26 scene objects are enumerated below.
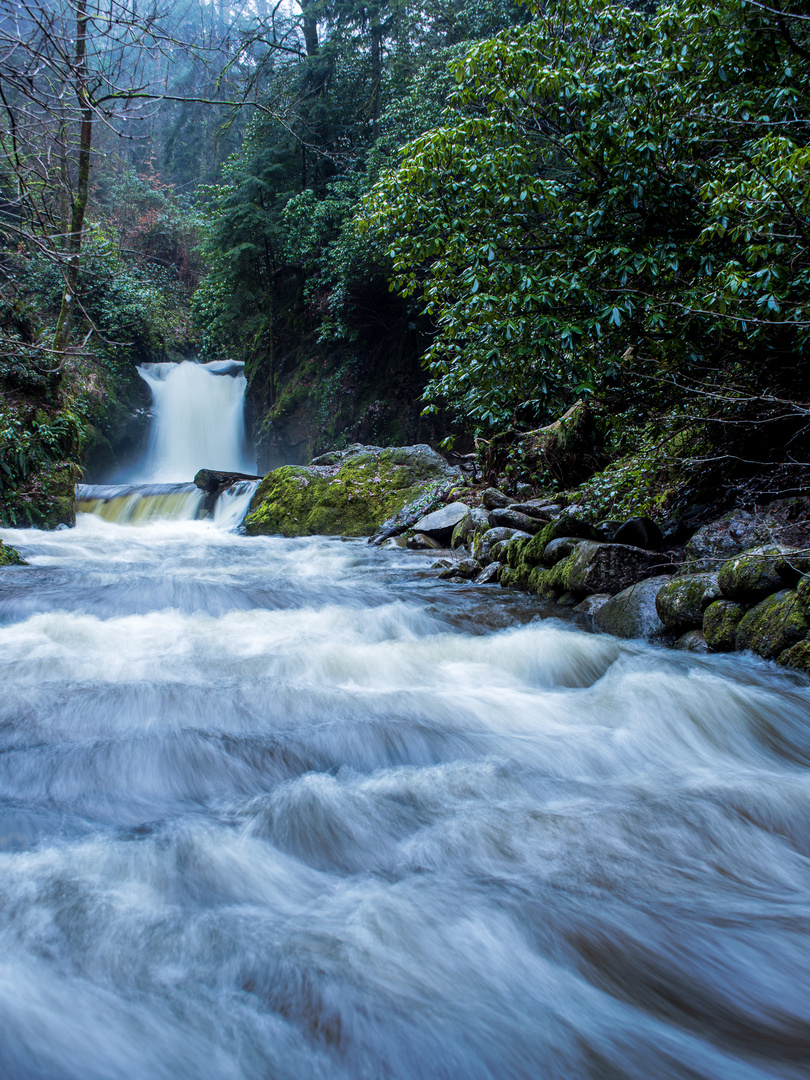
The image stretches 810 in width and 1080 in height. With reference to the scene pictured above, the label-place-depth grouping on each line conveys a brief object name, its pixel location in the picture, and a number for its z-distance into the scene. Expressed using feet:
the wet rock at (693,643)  14.19
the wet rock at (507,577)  21.65
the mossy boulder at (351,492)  36.88
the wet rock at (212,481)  46.29
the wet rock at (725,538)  15.44
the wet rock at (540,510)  24.98
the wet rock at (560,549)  19.94
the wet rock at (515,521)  24.38
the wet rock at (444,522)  30.68
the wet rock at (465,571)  23.45
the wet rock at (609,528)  19.49
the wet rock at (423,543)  30.40
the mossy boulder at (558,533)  20.42
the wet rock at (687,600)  14.38
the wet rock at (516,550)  22.08
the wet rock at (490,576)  22.58
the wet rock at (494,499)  28.30
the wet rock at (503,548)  22.94
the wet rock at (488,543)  24.11
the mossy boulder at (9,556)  24.00
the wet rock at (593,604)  17.51
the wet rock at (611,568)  18.13
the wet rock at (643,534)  18.86
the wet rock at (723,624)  13.51
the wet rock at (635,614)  15.56
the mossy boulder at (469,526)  26.68
